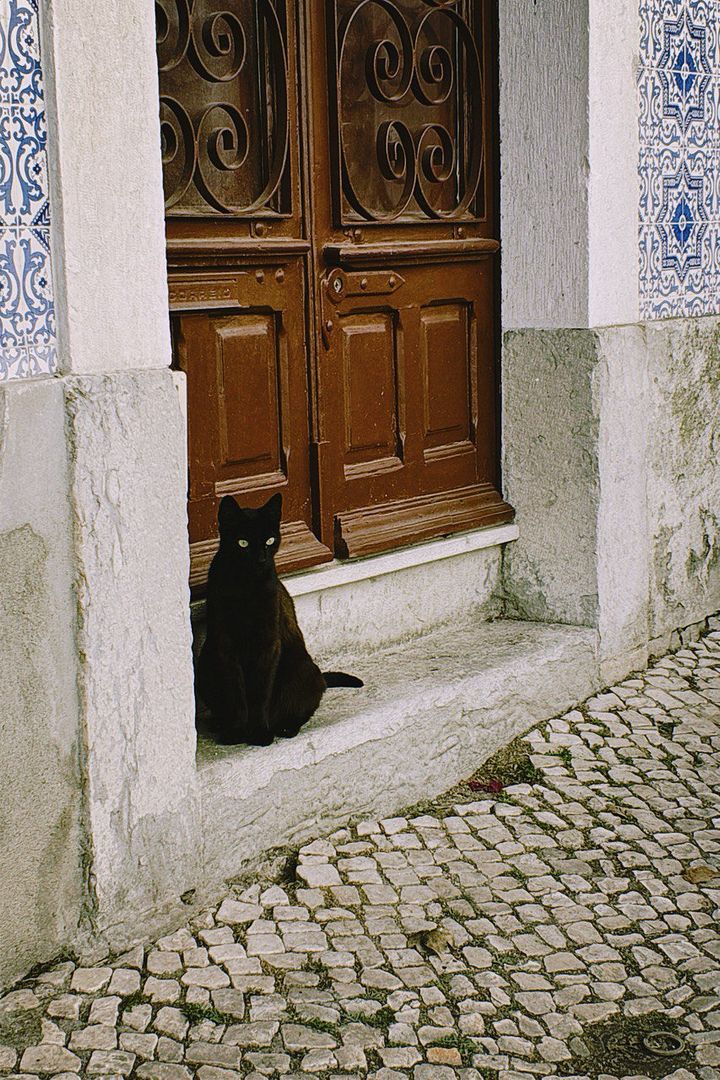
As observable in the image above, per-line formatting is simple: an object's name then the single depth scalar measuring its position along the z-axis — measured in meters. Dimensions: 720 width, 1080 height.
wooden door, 4.27
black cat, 4.00
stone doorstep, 3.91
